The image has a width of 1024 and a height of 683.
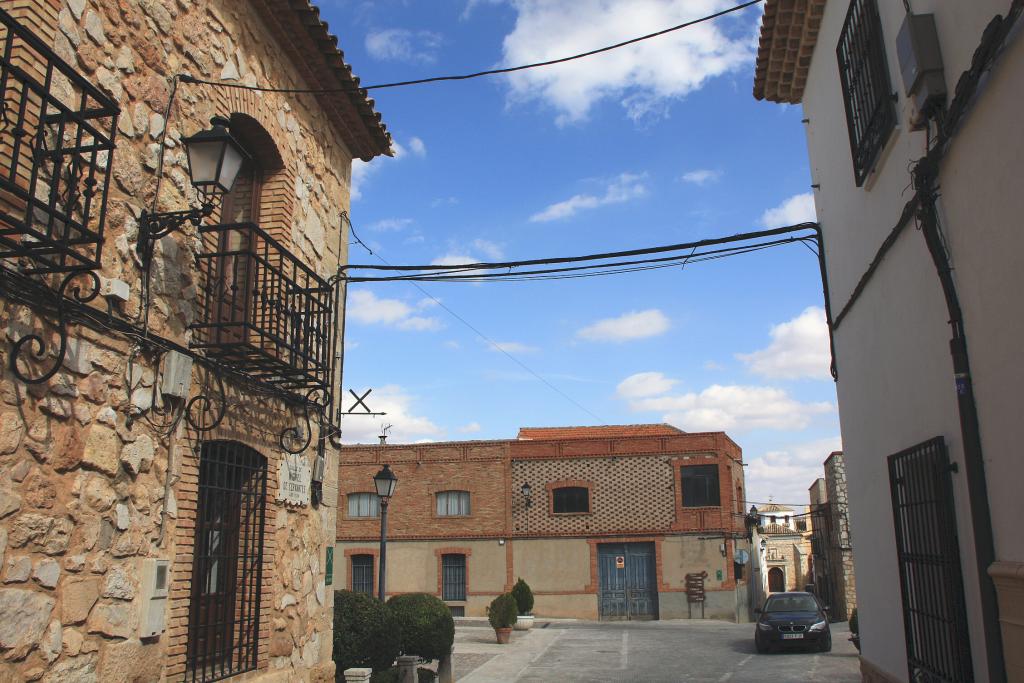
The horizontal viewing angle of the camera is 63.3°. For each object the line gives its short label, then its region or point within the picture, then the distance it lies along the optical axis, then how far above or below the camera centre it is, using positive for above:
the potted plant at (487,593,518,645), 19.97 -2.06
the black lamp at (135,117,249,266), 5.19 +2.29
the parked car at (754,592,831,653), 17.03 -2.04
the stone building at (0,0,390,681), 4.16 +1.09
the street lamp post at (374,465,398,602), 13.50 +0.75
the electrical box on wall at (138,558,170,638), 4.98 -0.38
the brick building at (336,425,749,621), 28.33 +0.26
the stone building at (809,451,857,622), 26.08 -0.60
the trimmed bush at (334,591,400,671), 10.20 -1.23
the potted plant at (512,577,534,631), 24.80 -1.99
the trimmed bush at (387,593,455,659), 11.78 -1.33
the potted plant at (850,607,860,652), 15.95 -1.93
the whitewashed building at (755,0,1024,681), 3.91 +1.23
